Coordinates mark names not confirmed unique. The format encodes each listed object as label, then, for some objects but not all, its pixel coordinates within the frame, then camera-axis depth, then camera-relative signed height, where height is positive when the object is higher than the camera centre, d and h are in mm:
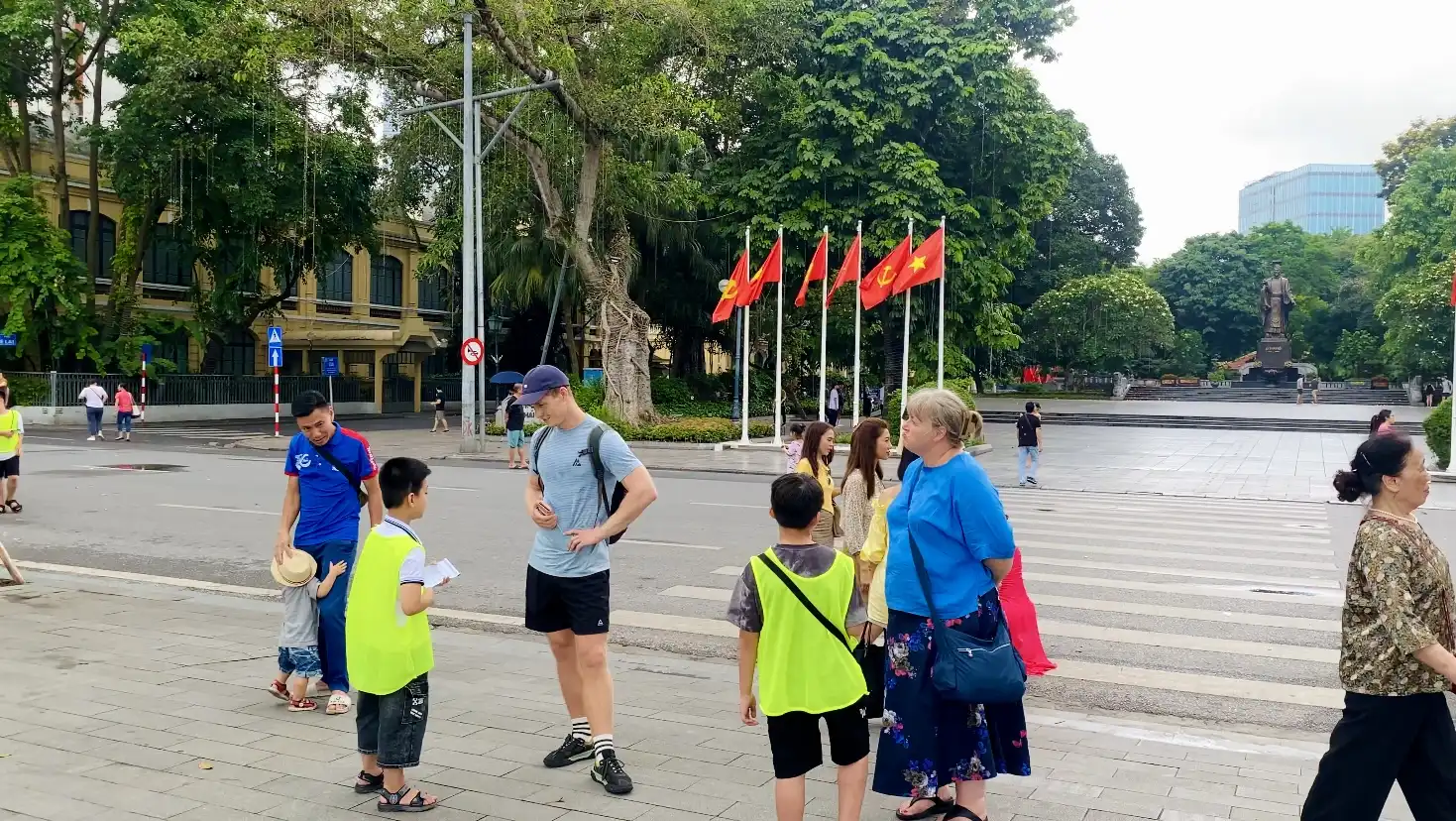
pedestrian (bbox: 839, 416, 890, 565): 5789 -470
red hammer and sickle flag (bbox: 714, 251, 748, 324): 26859 +2335
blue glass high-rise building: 196250 +32702
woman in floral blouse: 3436 -808
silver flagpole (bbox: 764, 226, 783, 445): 27312 -309
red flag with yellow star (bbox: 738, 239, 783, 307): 26672 +2650
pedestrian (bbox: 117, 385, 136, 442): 29078 -619
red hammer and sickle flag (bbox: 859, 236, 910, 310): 24953 +2480
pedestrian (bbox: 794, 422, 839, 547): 6504 -404
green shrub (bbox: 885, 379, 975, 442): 28750 -140
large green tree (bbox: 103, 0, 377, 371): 28609 +6870
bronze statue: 61562 +4584
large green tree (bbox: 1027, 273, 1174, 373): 54688 +3438
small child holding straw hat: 5797 -1230
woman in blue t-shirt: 3916 -721
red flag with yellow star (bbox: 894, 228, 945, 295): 24766 +2671
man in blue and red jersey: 5902 -618
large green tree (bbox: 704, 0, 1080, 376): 32562 +7293
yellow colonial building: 41438 +3395
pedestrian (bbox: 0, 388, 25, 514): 13398 -765
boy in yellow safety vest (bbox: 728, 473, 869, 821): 3855 -881
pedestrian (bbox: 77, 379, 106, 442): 28547 -450
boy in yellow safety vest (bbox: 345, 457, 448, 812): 4434 -998
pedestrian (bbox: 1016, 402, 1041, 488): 19188 -899
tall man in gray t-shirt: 4793 -562
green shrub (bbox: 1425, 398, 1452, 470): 22625 -871
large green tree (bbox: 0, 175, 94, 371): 33469 +3160
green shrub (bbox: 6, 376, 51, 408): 35438 -169
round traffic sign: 24828 +783
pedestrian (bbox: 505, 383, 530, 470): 22078 -882
